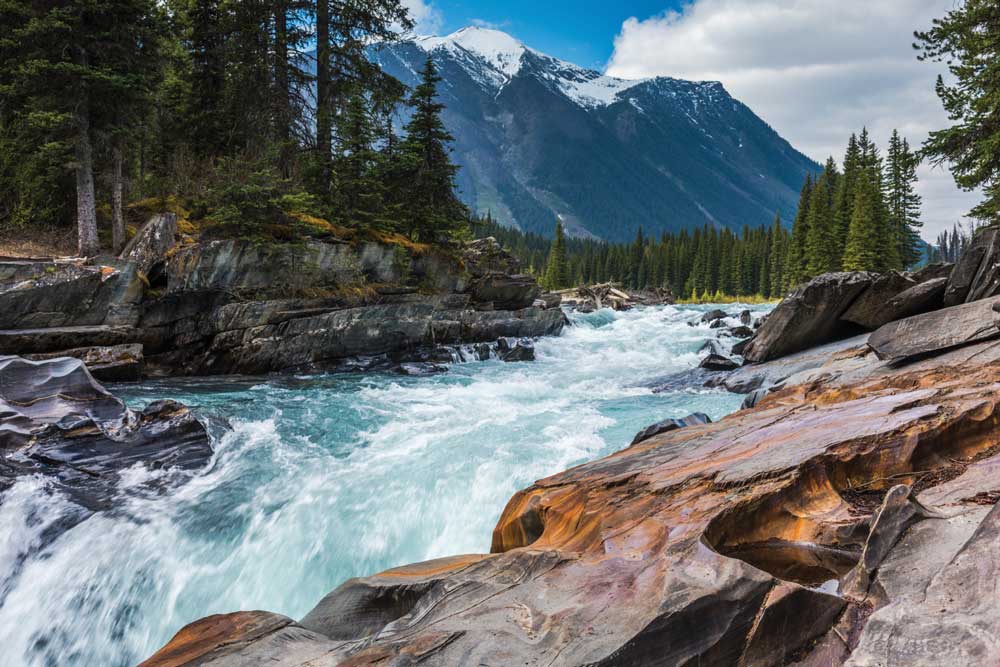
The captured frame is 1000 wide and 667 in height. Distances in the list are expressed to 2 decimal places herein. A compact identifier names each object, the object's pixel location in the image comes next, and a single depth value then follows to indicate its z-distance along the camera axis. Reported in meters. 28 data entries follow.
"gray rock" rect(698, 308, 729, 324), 31.09
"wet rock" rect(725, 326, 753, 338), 23.95
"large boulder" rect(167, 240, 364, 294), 14.83
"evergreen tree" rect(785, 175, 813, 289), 52.03
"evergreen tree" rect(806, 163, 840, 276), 44.72
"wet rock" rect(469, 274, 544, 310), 24.48
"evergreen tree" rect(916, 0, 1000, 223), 13.41
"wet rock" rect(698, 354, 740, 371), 16.27
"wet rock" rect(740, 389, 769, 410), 10.12
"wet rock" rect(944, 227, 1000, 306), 10.27
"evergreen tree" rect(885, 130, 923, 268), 51.22
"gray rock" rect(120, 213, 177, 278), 14.63
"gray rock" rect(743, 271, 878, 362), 14.12
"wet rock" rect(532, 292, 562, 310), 33.53
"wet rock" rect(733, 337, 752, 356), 19.51
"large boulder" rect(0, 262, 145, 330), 12.04
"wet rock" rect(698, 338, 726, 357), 20.14
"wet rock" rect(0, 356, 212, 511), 7.12
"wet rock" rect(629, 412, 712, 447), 7.68
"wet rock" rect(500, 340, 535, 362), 20.97
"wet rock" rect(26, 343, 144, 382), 13.05
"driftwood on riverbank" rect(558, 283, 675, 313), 45.69
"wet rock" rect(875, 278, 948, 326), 11.52
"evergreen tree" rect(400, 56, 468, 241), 22.27
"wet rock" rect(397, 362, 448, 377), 17.57
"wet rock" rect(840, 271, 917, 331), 13.59
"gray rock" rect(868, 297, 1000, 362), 8.00
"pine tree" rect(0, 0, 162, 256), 13.75
